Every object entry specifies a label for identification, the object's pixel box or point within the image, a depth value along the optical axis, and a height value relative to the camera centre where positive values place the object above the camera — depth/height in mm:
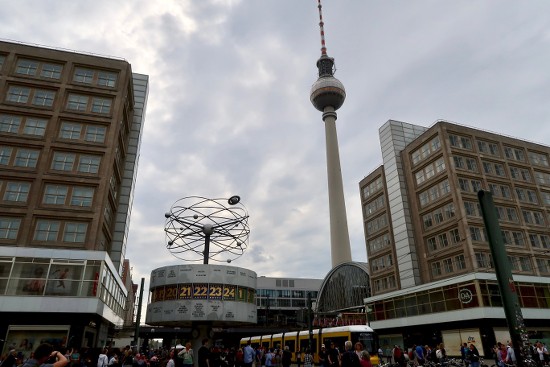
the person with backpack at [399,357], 21281 -624
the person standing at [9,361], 12273 -280
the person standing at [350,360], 10352 -357
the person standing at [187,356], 16156 -295
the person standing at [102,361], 16816 -448
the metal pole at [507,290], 8508 +1089
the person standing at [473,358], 19797 -690
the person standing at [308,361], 28939 -1036
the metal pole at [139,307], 29703 +2992
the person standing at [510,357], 18156 -624
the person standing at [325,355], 18847 -419
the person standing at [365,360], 10820 -387
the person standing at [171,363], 14797 -507
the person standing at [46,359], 6449 -127
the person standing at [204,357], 13586 -289
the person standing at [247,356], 20297 -416
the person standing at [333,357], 16516 -444
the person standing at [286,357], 22594 -554
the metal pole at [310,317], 26812 +1886
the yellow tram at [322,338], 30906 +668
